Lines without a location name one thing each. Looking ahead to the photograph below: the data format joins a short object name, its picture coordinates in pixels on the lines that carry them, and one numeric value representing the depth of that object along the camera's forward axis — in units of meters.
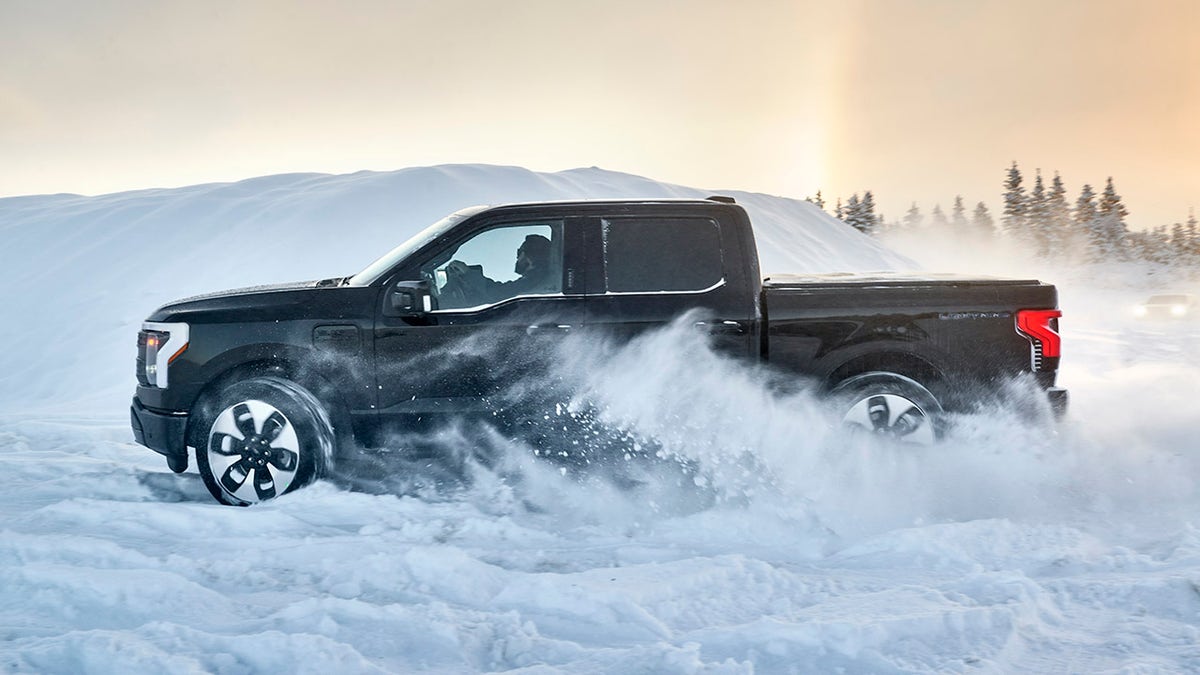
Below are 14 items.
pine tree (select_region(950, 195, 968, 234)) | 129.38
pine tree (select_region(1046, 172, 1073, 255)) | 83.50
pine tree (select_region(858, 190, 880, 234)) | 75.38
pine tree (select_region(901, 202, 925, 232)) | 141.75
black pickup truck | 4.98
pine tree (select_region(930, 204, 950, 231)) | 136.75
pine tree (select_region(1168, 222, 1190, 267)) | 86.88
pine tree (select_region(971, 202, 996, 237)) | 116.42
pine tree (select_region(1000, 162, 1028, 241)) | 81.94
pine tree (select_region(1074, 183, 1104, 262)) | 81.62
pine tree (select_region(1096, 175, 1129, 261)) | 81.62
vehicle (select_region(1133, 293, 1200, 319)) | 29.75
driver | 5.09
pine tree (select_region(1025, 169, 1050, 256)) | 83.88
